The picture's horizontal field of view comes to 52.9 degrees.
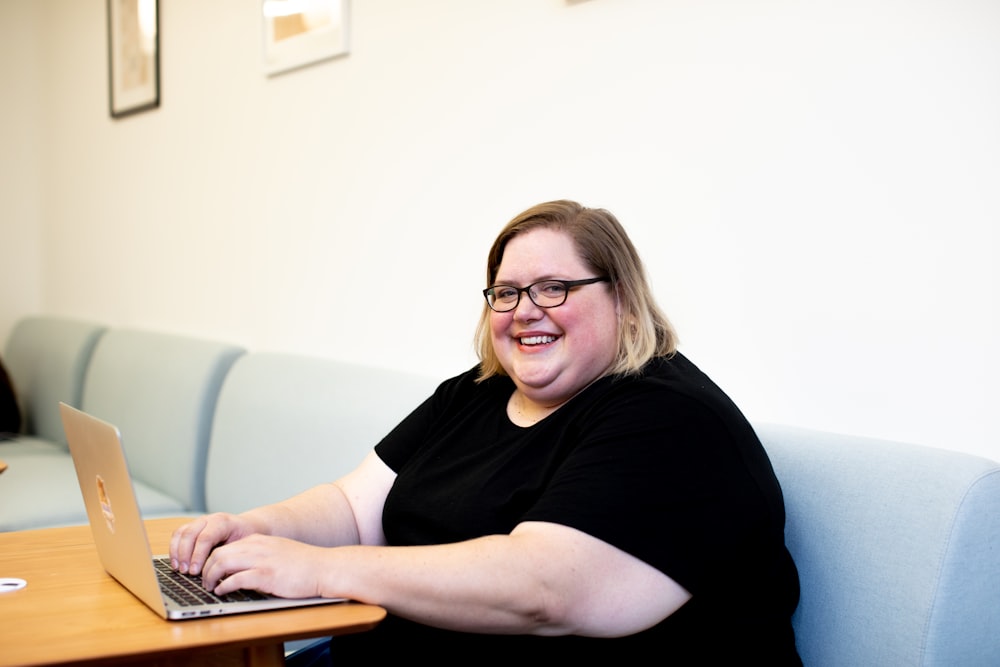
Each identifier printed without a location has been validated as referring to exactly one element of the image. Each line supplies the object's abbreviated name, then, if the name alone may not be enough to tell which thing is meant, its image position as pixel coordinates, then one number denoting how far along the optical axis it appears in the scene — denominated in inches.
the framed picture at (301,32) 100.4
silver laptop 43.9
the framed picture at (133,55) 137.2
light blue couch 45.4
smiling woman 46.1
